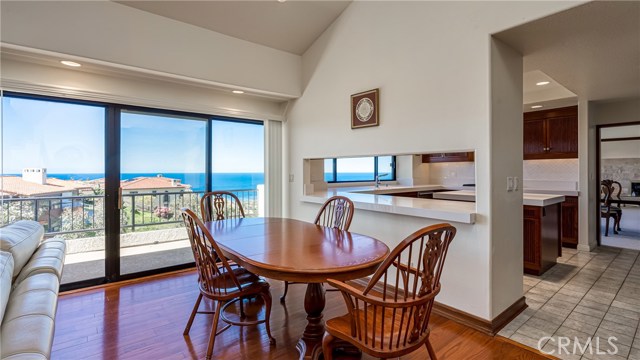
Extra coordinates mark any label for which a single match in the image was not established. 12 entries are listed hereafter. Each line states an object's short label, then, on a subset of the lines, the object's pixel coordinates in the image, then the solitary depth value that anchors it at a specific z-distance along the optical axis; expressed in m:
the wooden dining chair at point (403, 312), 1.37
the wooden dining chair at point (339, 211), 2.88
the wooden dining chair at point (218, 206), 3.37
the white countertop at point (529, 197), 3.33
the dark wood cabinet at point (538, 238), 3.39
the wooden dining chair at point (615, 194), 5.65
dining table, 1.61
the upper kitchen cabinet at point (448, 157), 5.89
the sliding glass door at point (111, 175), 2.96
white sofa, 1.05
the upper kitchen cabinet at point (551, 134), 4.75
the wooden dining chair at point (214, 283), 1.96
